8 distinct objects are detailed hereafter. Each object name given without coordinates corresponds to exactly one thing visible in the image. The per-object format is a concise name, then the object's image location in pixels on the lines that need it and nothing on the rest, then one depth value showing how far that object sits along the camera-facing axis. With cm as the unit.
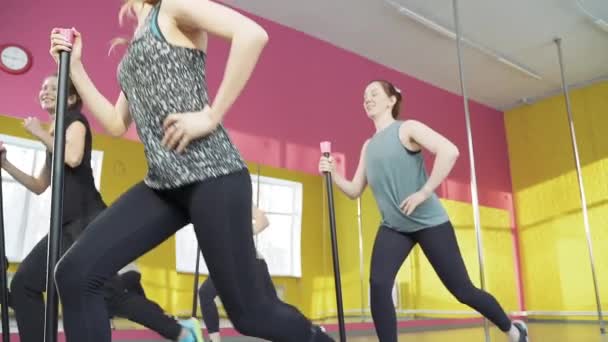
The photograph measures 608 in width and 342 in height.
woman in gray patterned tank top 107
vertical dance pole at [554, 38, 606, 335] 427
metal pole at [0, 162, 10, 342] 183
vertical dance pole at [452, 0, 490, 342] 302
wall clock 345
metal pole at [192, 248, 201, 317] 361
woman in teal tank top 212
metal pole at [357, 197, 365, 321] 471
